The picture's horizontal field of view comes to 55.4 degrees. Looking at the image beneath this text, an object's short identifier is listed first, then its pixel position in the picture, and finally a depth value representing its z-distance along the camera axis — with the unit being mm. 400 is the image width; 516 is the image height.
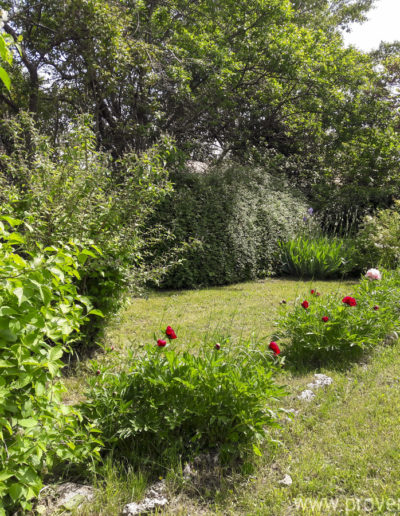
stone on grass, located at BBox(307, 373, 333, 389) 3135
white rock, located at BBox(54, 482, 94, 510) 1837
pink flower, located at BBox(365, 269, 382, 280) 4244
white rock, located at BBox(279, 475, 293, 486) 2057
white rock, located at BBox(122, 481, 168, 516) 1799
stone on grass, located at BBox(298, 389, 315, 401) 2924
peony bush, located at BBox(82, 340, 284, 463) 2168
